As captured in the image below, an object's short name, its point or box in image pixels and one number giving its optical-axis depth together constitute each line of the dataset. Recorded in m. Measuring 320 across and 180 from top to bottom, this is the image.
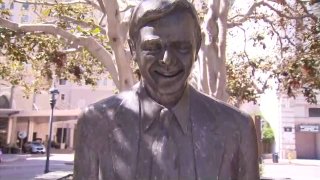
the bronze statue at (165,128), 1.64
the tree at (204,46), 7.25
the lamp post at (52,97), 16.34
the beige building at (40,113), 39.69
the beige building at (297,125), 33.94
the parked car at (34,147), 38.19
